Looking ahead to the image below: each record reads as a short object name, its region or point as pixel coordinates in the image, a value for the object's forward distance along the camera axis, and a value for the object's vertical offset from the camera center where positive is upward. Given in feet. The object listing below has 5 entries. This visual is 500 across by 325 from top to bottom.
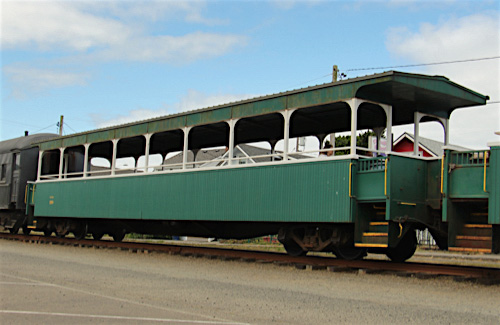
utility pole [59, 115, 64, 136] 158.51 +23.25
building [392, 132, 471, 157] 84.43 +13.67
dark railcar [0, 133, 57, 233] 70.05 +3.67
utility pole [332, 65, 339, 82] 88.38 +22.59
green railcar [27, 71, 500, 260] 35.09 +2.59
